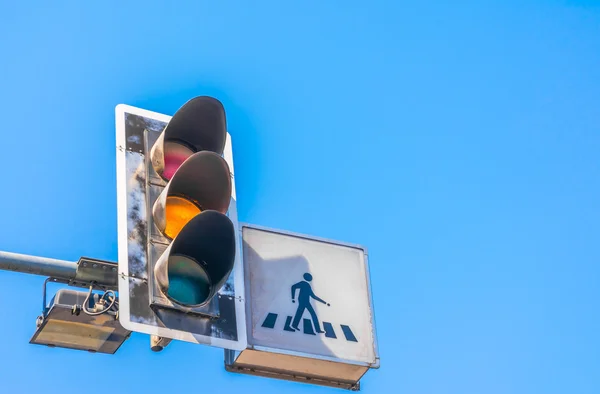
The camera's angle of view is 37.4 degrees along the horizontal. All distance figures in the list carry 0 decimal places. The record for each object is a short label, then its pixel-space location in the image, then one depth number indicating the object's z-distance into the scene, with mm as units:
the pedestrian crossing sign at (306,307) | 6344
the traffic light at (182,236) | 4879
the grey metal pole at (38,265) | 4625
